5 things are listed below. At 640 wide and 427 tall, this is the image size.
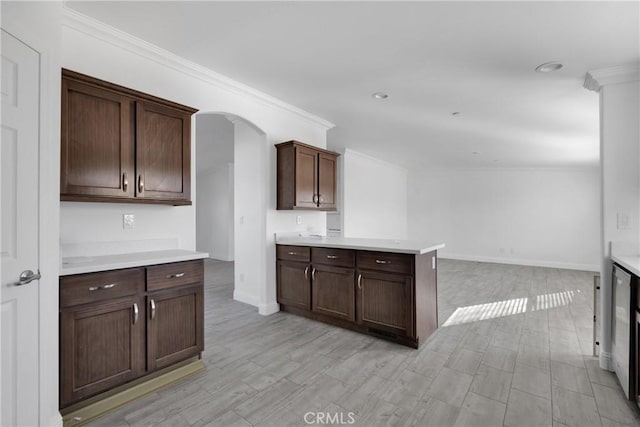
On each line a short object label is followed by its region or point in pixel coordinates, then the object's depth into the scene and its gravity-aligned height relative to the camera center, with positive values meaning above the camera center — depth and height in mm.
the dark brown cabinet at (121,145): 2004 +506
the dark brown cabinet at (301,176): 3754 +479
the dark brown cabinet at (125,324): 1815 -723
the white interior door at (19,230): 1447 -70
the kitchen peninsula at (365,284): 2900 -724
